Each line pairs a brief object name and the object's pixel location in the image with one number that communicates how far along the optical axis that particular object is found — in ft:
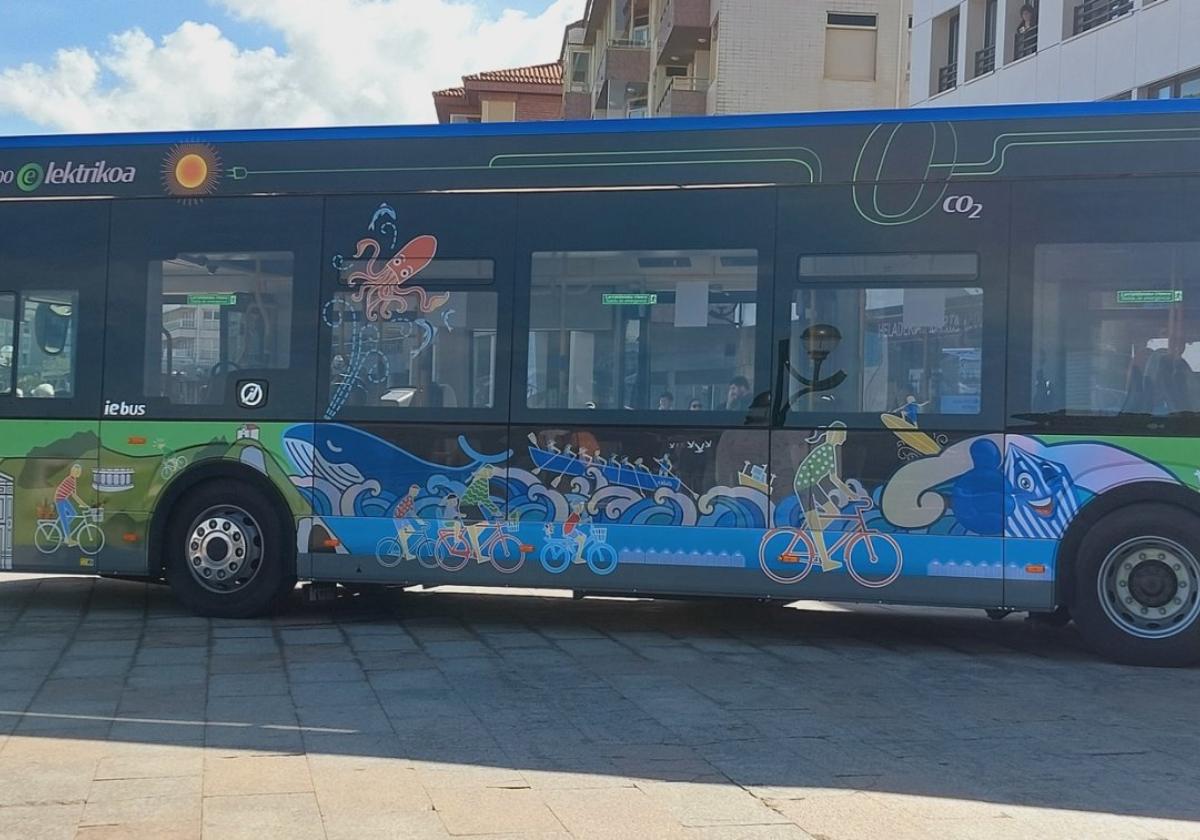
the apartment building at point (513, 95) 217.97
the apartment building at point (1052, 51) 61.16
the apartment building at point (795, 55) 105.40
